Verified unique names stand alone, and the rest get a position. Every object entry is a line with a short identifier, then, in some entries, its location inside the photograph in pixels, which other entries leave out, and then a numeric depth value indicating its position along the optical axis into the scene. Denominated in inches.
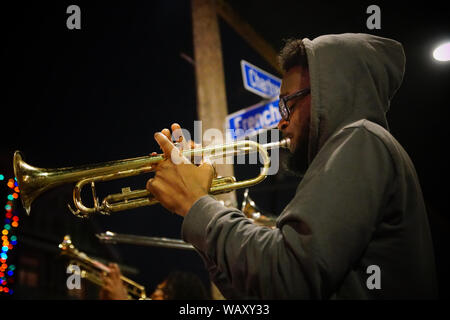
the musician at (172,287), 210.1
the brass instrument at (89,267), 221.6
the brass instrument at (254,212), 206.5
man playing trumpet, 52.1
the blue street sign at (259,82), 190.9
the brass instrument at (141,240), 189.8
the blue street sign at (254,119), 179.6
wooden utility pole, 161.6
